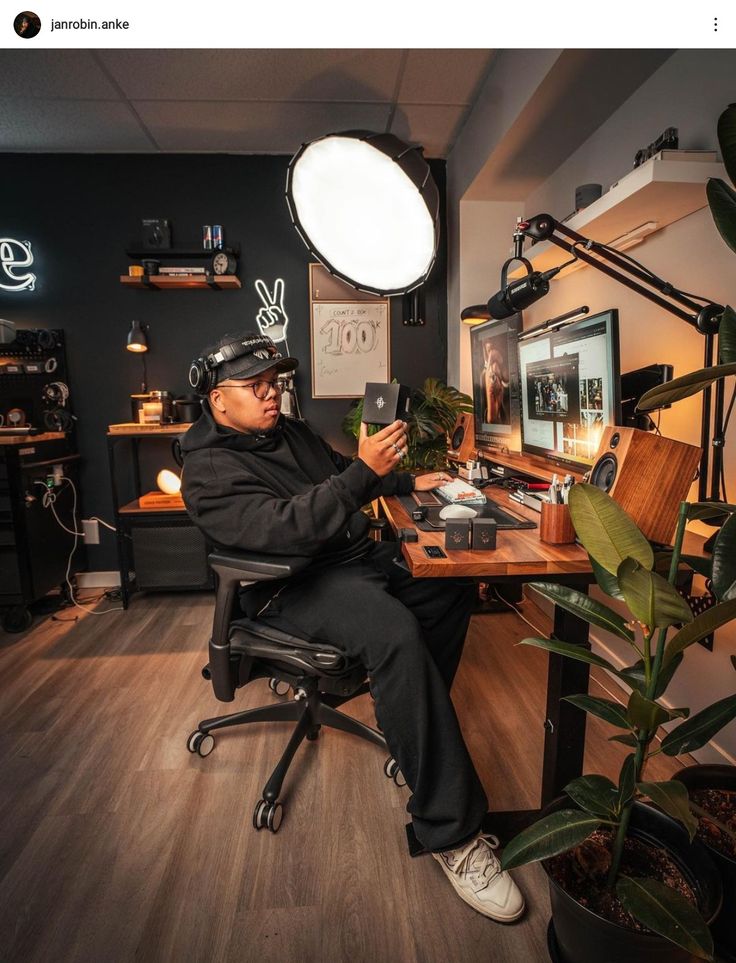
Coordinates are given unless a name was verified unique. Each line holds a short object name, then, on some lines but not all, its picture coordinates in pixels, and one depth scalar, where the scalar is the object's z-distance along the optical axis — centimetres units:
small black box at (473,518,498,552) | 118
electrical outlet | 316
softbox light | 198
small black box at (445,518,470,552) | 119
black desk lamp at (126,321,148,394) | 291
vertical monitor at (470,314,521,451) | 215
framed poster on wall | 309
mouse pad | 140
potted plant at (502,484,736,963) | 75
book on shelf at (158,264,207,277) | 286
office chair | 122
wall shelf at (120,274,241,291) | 285
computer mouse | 127
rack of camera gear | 253
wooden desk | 111
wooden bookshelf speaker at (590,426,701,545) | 122
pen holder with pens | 121
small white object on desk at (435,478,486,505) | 167
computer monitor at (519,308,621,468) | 144
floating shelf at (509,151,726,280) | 133
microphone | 145
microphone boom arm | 117
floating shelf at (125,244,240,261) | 291
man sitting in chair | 113
